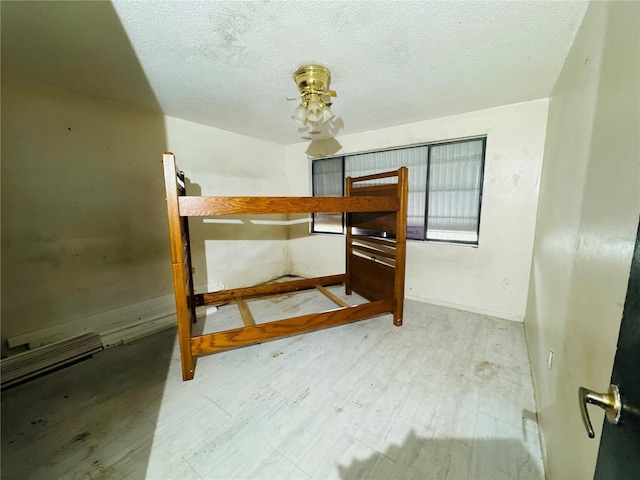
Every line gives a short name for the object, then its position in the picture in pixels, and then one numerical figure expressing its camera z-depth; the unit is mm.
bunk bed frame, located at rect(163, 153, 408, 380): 1544
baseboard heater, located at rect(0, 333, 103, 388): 1666
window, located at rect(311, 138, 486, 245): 2621
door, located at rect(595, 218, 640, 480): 400
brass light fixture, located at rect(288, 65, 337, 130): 1674
